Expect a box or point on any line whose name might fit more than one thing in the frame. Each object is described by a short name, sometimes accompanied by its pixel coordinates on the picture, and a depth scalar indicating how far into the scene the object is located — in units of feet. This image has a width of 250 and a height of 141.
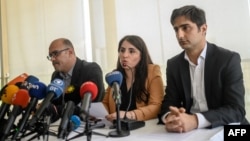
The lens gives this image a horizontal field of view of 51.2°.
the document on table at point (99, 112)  4.39
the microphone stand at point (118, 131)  3.69
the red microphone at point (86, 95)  2.97
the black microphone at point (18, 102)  3.47
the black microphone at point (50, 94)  3.10
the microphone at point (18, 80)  4.36
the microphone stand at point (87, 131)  3.31
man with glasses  6.61
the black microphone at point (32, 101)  3.28
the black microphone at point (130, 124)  3.97
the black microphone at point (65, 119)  2.96
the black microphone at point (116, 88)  3.57
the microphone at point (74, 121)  3.25
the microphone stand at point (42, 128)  3.31
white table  3.39
